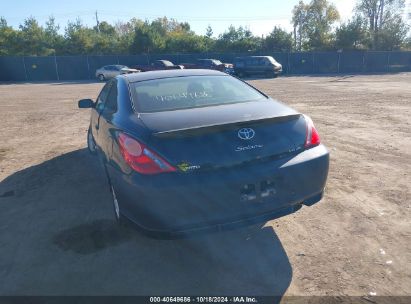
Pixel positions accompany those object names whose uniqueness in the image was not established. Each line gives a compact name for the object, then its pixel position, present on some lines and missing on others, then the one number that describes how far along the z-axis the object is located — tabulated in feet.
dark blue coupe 8.96
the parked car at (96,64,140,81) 96.46
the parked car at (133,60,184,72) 89.80
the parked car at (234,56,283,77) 95.04
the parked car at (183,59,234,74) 91.06
